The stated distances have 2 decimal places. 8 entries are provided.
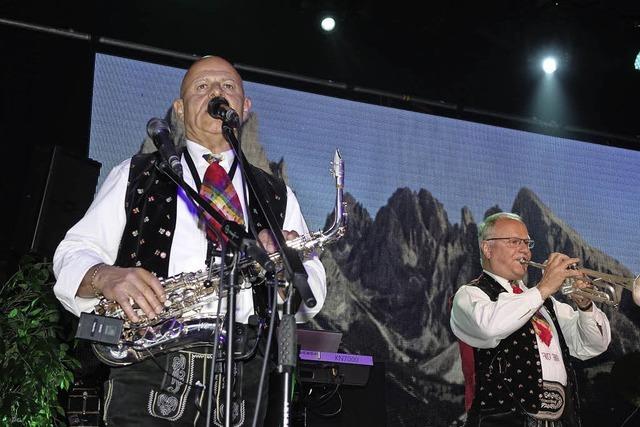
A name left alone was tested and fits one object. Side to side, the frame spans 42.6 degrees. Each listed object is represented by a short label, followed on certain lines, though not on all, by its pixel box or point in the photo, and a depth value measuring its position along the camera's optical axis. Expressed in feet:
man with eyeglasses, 14.32
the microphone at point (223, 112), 8.37
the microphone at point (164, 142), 7.92
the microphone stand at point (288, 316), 6.79
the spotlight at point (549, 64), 22.71
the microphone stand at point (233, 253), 6.93
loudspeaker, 15.08
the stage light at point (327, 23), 20.66
